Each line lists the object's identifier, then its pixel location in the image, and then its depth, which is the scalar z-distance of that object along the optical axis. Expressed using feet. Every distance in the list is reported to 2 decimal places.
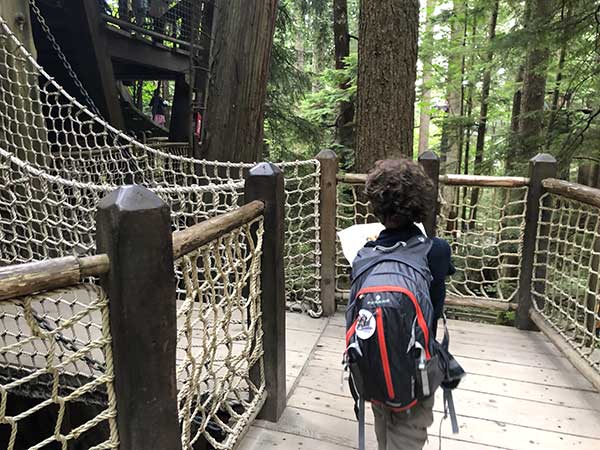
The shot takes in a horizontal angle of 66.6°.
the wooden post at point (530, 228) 7.79
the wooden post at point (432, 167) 7.80
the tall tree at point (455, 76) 20.13
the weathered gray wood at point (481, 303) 8.45
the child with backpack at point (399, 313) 3.36
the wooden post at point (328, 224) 8.43
